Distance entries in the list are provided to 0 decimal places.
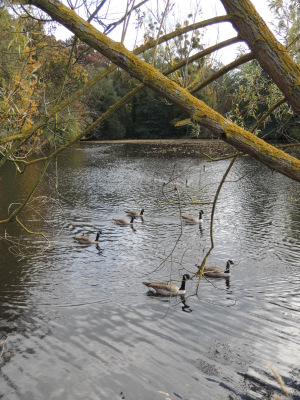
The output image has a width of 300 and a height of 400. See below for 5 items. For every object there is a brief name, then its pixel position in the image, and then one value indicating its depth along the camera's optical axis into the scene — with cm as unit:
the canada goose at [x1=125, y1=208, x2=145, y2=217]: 1912
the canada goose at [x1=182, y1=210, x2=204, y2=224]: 1841
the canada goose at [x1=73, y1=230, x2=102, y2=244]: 1535
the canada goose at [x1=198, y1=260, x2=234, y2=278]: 1230
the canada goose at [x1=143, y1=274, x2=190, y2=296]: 1109
